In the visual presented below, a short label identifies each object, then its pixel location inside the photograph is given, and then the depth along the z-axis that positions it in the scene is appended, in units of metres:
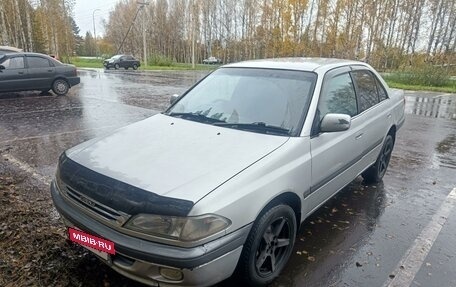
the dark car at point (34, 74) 10.94
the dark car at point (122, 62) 34.09
